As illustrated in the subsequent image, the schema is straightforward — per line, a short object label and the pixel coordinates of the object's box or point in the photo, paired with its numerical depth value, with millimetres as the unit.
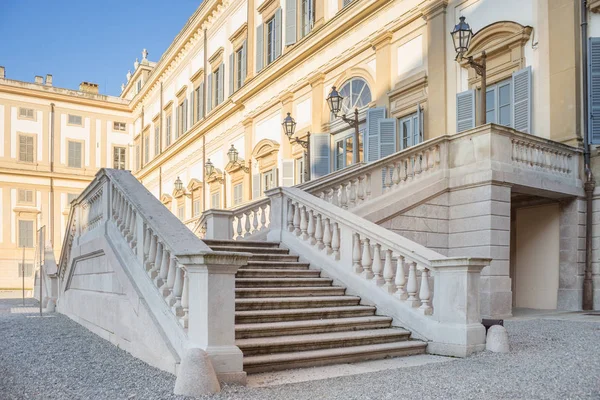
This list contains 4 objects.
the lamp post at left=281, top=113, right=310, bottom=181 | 16839
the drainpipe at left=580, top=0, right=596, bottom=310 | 11047
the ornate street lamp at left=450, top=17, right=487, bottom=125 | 10492
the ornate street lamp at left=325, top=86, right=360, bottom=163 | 14017
